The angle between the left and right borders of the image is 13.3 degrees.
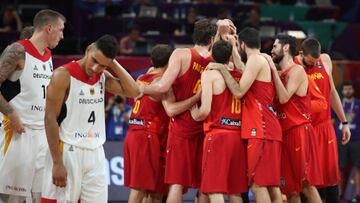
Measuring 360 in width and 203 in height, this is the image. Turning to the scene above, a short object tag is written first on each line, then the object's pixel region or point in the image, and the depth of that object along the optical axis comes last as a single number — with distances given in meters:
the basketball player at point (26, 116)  15.58
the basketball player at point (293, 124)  17.26
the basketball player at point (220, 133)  16.07
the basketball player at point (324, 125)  18.37
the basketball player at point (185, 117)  16.60
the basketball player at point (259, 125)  16.12
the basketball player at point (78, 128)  13.14
